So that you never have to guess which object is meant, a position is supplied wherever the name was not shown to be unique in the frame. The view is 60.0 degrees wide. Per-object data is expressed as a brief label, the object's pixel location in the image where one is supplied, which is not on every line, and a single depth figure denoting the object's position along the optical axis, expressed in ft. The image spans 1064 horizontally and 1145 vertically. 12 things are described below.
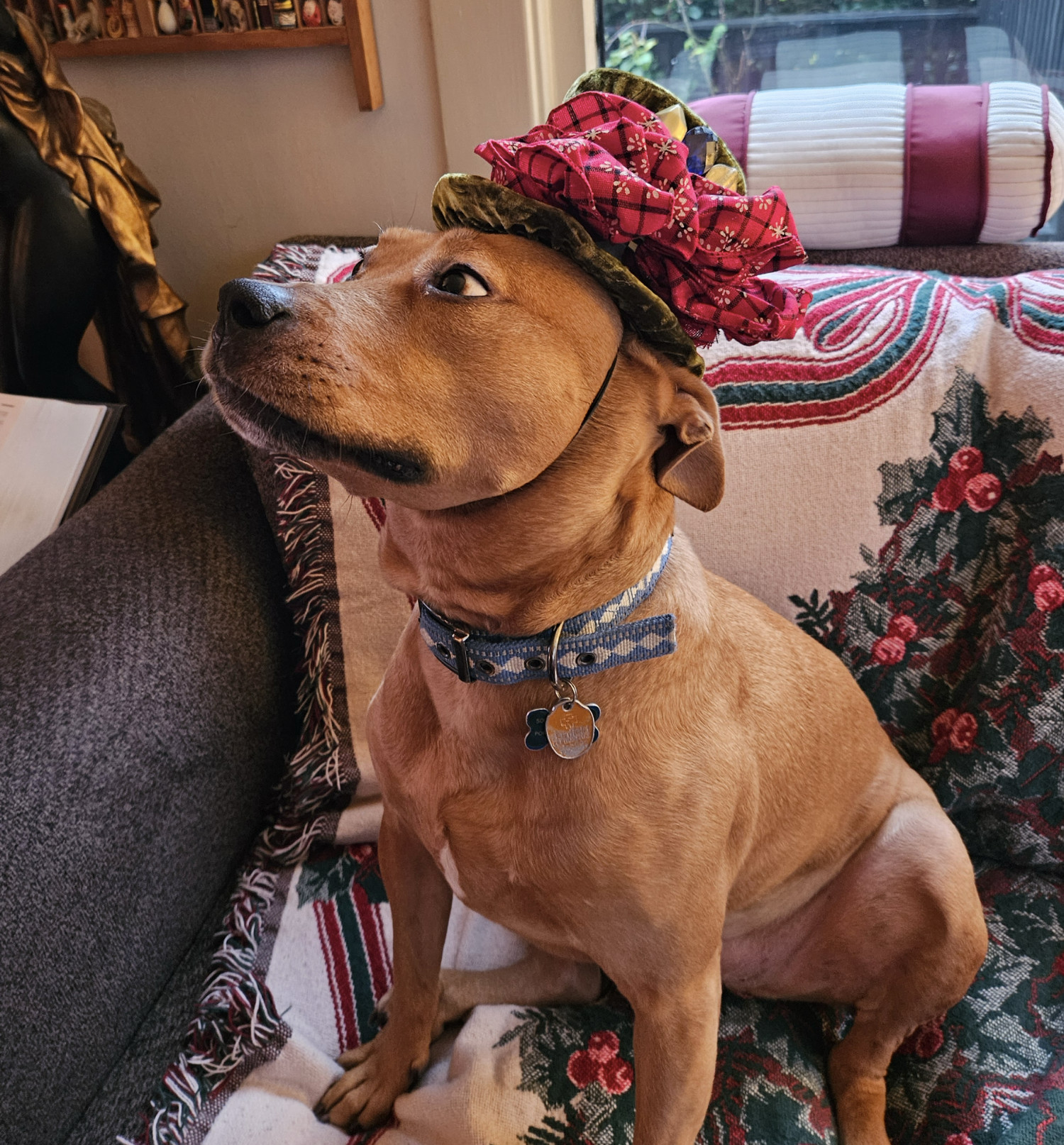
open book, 5.33
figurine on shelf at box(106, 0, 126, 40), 6.11
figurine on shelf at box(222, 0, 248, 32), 5.90
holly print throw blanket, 4.16
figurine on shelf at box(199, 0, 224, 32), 5.95
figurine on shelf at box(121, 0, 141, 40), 6.08
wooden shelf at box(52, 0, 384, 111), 5.79
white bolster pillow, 5.14
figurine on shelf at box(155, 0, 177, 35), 5.99
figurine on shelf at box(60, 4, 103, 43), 6.14
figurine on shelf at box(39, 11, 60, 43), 6.27
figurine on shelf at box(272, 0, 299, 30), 5.81
